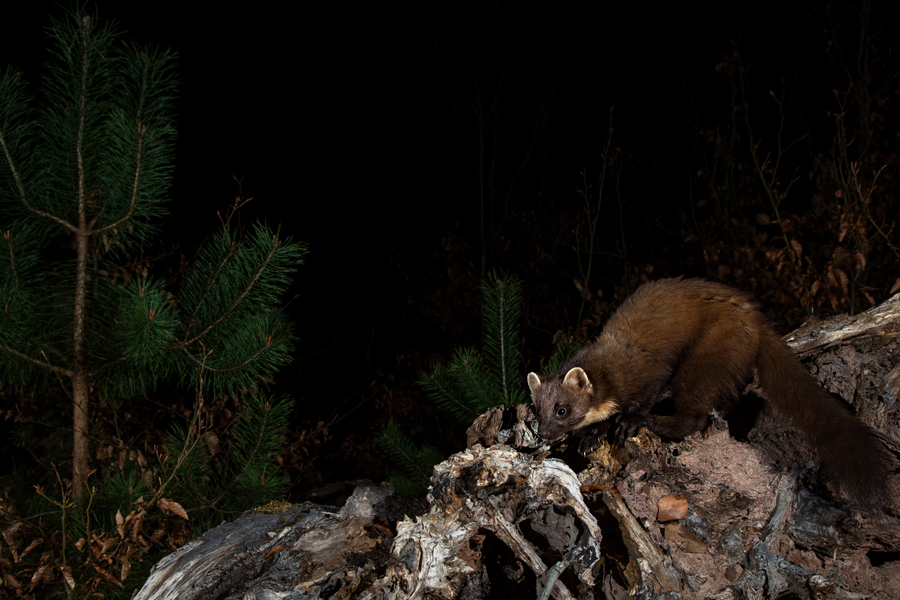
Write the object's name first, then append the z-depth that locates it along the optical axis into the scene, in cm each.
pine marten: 178
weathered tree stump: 161
